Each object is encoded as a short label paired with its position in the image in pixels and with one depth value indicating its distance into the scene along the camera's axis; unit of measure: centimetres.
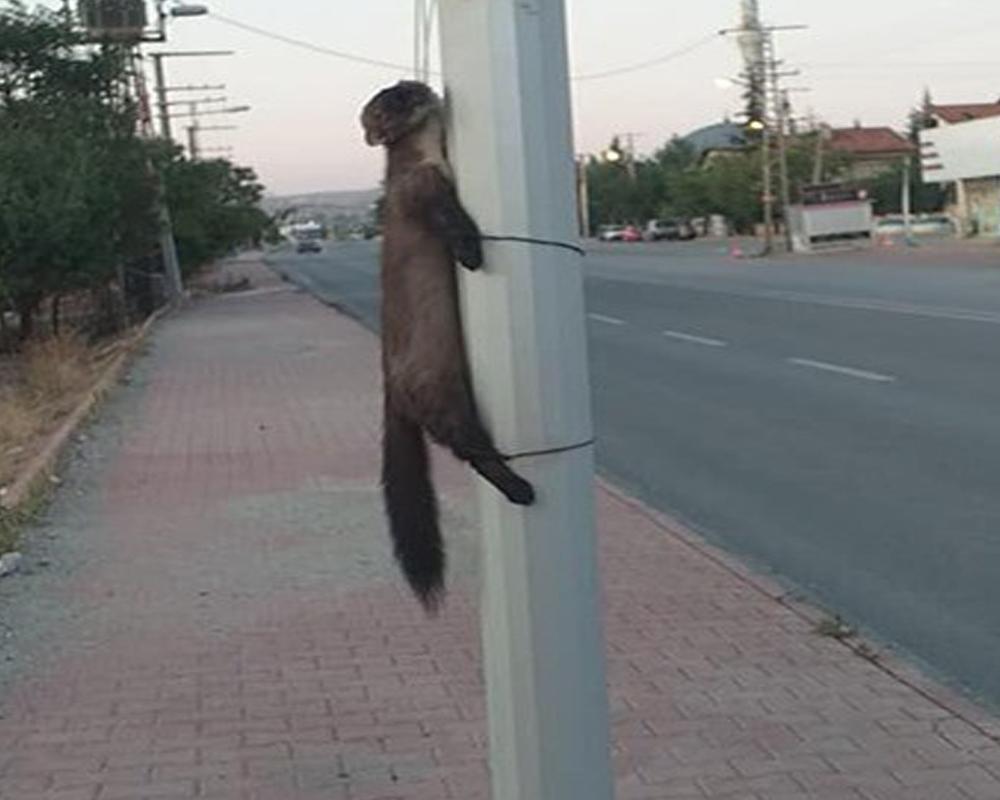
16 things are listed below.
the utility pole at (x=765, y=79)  7044
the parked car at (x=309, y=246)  14250
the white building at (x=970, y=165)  6919
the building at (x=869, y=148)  11974
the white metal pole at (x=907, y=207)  7207
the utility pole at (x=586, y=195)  13800
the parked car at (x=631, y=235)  11838
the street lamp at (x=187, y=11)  4569
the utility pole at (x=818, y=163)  9444
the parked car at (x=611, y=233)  12169
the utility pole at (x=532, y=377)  268
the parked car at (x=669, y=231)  11481
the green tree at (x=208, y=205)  4759
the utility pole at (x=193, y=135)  8981
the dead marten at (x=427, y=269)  271
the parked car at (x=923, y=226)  7600
